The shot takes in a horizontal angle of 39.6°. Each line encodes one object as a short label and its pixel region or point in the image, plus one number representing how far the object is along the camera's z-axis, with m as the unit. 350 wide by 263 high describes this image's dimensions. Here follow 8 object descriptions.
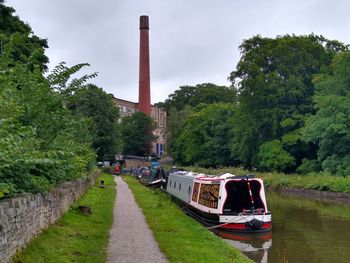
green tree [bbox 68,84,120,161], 53.19
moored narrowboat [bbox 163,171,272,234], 18.27
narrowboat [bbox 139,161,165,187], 43.71
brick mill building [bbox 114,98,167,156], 108.25
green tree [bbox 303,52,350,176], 35.06
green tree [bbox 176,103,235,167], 61.97
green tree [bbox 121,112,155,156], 82.38
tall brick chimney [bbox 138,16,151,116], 75.50
